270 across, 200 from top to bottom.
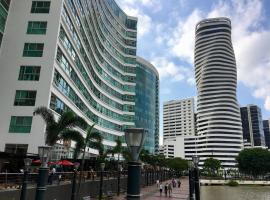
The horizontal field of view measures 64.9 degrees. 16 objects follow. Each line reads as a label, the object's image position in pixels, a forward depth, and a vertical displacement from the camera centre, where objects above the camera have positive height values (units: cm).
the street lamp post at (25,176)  896 -121
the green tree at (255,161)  7987 -141
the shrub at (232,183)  6749 -834
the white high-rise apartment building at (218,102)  12845 +3276
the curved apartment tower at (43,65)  2468 +1138
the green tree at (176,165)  9182 -440
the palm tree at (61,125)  2067 +230
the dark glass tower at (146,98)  8283 +2166
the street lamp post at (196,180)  1671 -200
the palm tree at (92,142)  2353 +123
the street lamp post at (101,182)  1910 -281
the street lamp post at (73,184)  1564 -249
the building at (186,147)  14028 +491
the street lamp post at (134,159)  456 -16
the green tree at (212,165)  9643 -421
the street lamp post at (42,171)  779 -83
